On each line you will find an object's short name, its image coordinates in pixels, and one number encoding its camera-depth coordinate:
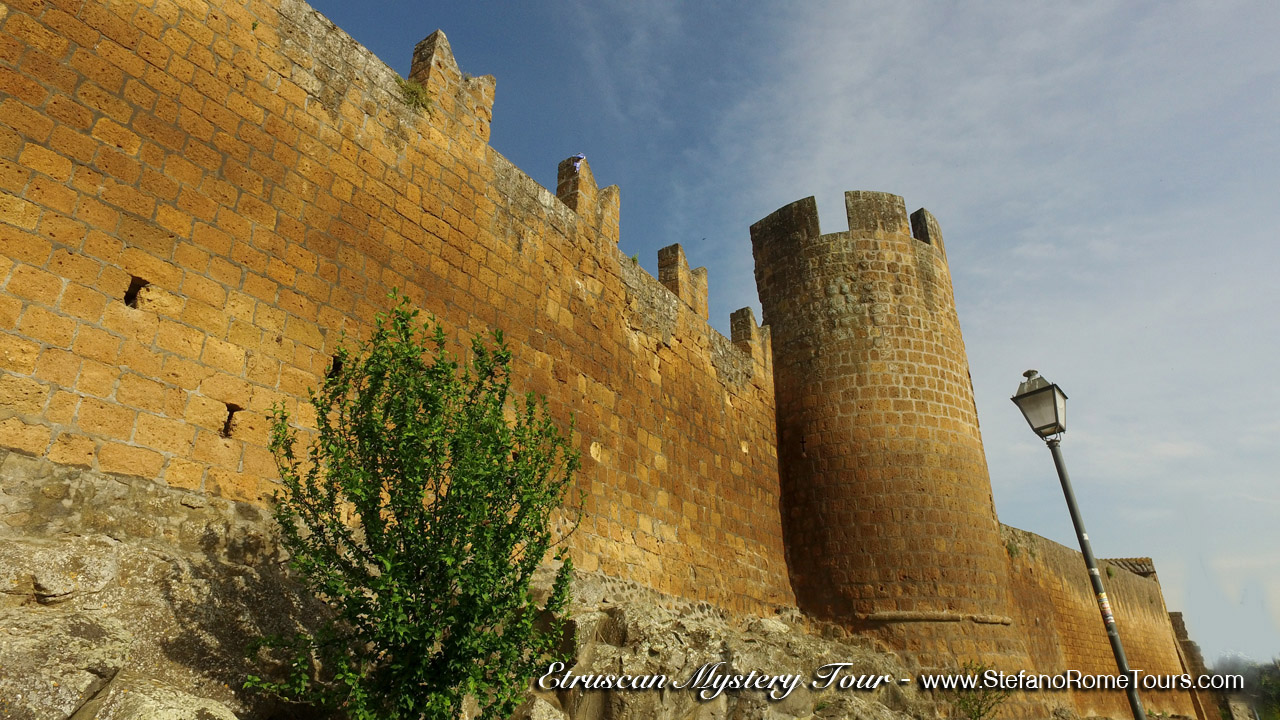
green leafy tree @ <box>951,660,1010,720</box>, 10.03
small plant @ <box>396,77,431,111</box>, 7.51
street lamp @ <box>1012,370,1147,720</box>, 6.28
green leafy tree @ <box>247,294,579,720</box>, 4.21
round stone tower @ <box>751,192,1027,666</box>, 11.23
